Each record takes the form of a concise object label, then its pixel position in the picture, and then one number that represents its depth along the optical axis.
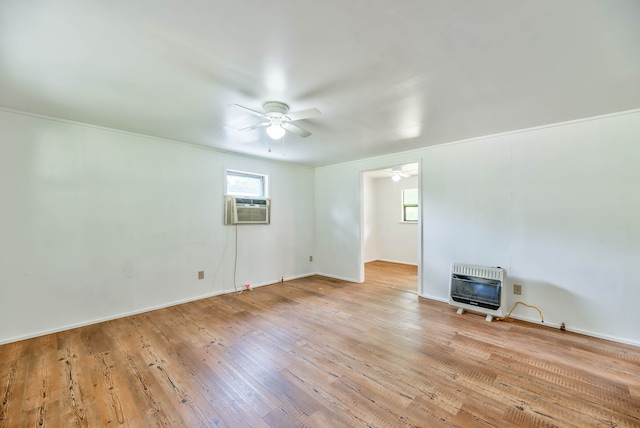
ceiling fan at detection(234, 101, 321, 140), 2.28
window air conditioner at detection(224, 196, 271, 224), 4.26
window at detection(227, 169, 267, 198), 4.45
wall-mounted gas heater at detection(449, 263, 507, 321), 3.08
